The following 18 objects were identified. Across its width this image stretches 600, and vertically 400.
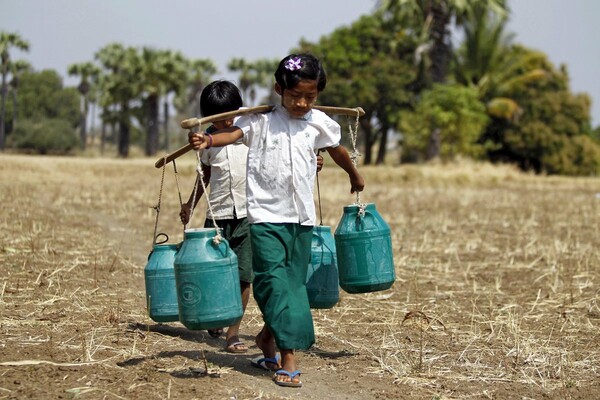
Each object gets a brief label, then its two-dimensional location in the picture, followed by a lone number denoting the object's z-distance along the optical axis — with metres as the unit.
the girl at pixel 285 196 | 4.10
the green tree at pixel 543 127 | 44.50
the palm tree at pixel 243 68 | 64.12
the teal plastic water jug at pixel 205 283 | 3.92
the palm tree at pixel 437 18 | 36.69
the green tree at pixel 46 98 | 67.69
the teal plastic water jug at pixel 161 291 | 4.84
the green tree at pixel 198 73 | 55.43
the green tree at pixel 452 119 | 35.44
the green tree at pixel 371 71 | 43.72
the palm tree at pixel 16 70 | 55.81
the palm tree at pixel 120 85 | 51.44
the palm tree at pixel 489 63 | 41.06
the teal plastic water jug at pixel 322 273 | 4.74
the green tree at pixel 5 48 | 51.84
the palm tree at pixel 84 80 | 59.16
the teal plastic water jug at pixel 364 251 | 4.64
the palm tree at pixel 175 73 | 50.59
